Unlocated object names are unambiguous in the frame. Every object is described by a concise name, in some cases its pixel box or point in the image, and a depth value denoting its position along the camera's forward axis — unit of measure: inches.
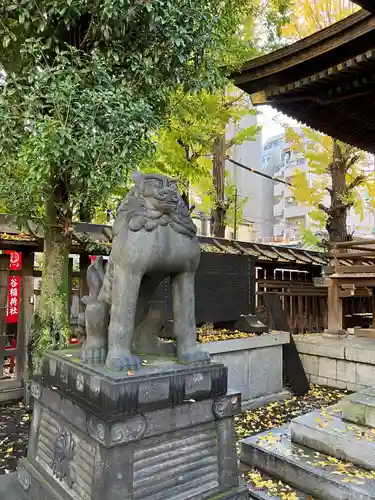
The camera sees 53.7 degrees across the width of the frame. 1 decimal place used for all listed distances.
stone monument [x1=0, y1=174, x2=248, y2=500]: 93.3
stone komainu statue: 100.6
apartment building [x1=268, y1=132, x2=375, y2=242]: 1282.0
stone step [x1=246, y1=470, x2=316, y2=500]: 132.0
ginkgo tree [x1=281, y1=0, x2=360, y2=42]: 434.6
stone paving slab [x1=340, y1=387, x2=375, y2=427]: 151.3
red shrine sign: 265.1
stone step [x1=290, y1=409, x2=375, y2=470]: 135.6
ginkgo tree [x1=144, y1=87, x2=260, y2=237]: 308.2
